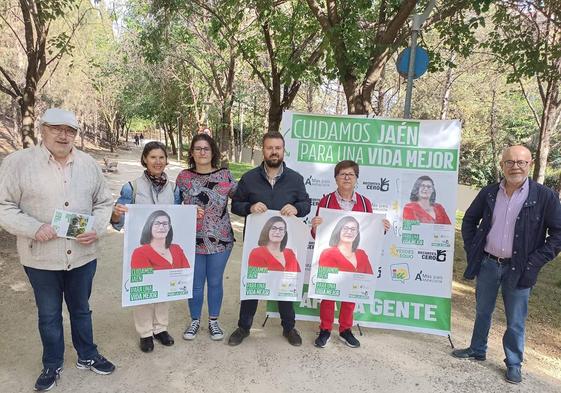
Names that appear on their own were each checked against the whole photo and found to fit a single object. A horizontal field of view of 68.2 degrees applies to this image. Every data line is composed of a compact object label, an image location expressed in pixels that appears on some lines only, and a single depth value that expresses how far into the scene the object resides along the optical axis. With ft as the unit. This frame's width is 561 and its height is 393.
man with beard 11.87
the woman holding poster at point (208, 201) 11.86
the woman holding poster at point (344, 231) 12.11
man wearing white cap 9.15
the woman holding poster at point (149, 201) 11.16
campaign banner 13.44
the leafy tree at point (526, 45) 22.15
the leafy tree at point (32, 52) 23.90
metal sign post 14.76
